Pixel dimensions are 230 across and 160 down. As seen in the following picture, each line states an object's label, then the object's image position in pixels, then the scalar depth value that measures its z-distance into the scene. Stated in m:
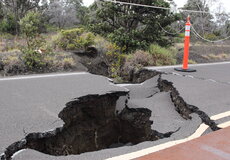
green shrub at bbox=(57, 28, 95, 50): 9.88
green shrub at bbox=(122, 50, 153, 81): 8.14
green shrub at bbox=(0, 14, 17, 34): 22.09
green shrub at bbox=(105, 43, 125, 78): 8.43
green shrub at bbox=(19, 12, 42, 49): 7.65
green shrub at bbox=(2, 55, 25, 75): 7.07
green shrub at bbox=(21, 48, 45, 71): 7.44
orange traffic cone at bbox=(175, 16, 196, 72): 7.31
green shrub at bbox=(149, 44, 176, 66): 9.37
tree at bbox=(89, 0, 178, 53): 9.95
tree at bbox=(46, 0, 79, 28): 27.50
